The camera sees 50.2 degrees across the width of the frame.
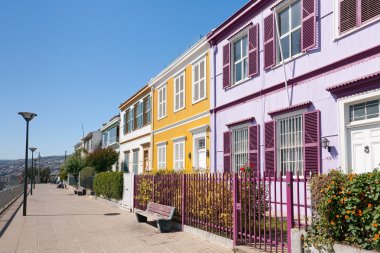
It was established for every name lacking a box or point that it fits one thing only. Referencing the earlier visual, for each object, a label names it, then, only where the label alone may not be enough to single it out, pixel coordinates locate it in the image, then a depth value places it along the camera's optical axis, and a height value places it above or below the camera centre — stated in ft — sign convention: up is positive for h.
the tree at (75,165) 127.75 -0.28
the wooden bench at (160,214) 35.94 -4.85
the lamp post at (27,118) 55.11 +6.28
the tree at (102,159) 106.63 +1.35
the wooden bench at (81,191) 108.60 -7.20
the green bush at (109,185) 63.72 -3.63
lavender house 29.78 +7.00
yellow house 56.08 +8.19
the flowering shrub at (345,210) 16.81 -1.98
